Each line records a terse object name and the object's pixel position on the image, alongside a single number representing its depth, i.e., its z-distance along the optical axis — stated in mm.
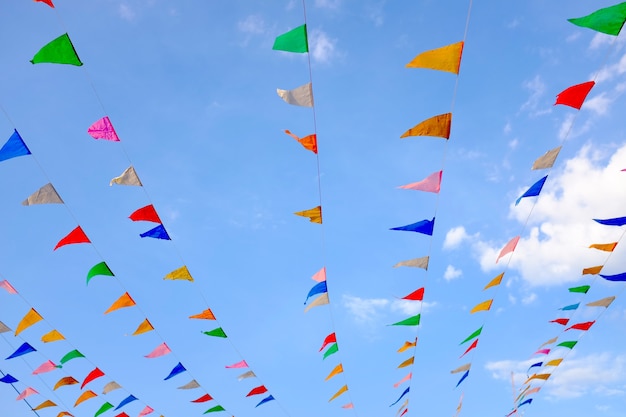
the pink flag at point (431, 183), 6316
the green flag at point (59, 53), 4891
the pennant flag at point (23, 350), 9844
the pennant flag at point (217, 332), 9469
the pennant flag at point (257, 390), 11289
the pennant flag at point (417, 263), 8047
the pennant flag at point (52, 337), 9328
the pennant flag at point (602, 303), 9688
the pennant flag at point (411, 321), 9195
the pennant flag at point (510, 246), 7739
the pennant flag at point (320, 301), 8883
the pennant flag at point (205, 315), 9100
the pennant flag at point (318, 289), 8680
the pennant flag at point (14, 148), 5926
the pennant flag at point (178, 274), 8094
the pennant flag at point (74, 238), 7273
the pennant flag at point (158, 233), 7289
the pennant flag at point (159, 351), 9906
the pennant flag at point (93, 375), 10427
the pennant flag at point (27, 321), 8891
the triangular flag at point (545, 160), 6328
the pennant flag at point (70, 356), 9941
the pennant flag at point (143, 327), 9273
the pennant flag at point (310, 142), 6074
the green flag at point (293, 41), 4922
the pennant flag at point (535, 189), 6648
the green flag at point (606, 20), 4523
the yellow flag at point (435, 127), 5496
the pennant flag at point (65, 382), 10836
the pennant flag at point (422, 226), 7027
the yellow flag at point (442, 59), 4801
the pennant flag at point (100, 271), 7922
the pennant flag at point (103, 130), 5898
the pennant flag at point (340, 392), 11352
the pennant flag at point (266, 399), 11572
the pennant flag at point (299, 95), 5488
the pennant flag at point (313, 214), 7301
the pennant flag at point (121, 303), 8500
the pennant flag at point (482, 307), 9314
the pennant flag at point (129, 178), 6427
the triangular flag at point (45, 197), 6581
